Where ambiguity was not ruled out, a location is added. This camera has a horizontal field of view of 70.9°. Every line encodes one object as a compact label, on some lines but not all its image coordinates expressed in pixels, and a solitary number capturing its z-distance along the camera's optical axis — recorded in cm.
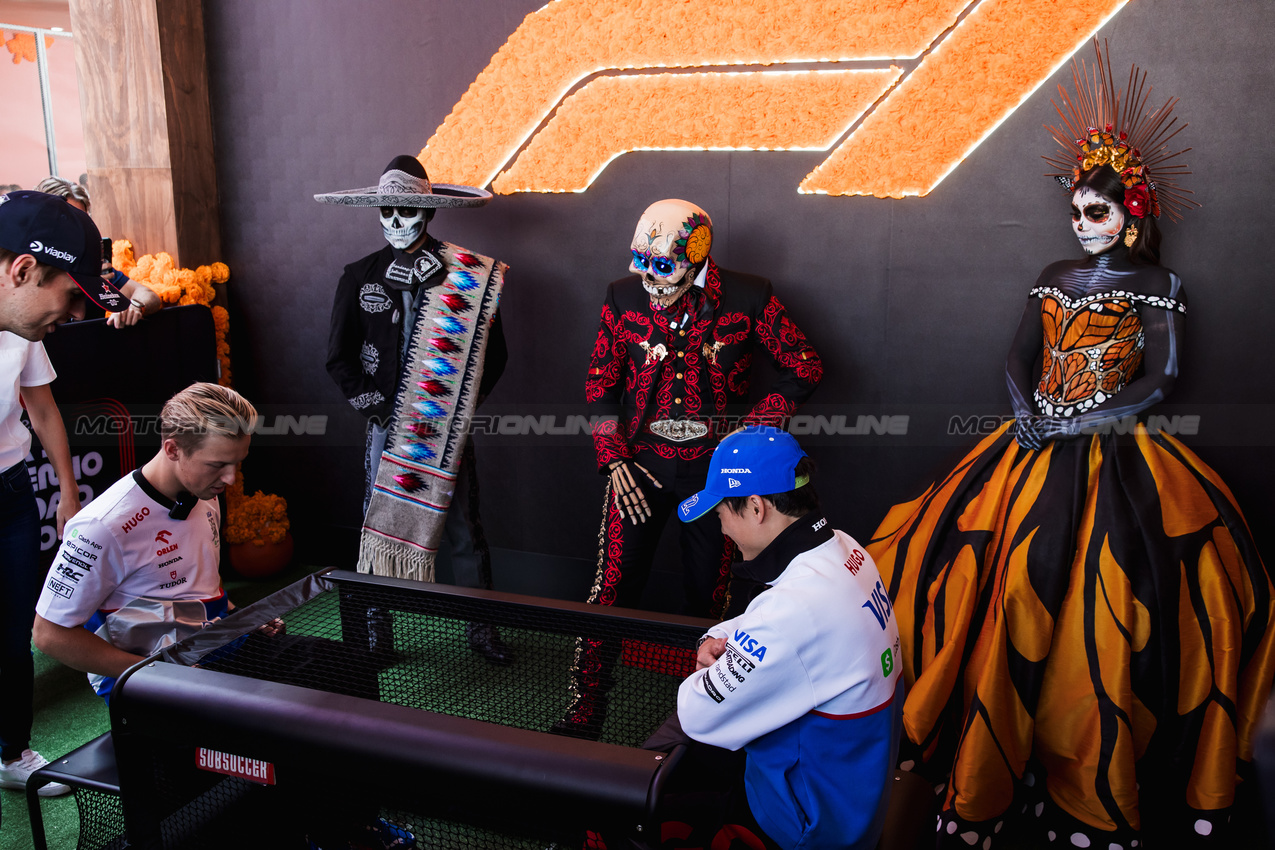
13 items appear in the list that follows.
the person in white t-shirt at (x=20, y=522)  209
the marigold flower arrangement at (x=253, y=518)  369
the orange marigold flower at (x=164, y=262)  354
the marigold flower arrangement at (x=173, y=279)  351
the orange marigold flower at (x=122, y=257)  359
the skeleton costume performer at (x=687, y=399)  252
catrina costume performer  201
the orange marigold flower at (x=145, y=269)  354
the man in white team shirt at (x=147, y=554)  167
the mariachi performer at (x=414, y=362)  293
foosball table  120
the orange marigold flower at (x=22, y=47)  664
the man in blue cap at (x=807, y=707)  129
